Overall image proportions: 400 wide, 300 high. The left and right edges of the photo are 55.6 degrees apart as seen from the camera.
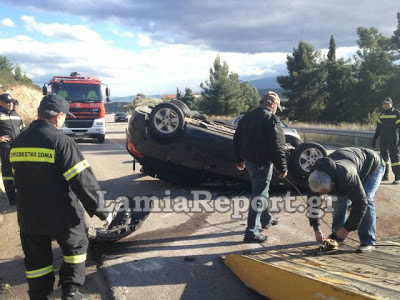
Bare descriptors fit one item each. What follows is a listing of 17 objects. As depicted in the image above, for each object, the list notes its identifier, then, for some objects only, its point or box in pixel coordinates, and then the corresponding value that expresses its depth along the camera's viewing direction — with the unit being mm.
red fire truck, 14547
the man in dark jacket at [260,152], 4344
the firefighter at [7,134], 5828
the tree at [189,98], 55506
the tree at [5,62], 51819
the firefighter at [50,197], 2654
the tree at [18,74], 41081
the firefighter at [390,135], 7570
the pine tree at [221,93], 47219
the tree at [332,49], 50994
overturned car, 6094
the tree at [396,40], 41219
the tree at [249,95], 52275
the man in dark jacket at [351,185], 3197
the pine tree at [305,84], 46312
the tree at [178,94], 60725
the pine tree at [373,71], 40156
